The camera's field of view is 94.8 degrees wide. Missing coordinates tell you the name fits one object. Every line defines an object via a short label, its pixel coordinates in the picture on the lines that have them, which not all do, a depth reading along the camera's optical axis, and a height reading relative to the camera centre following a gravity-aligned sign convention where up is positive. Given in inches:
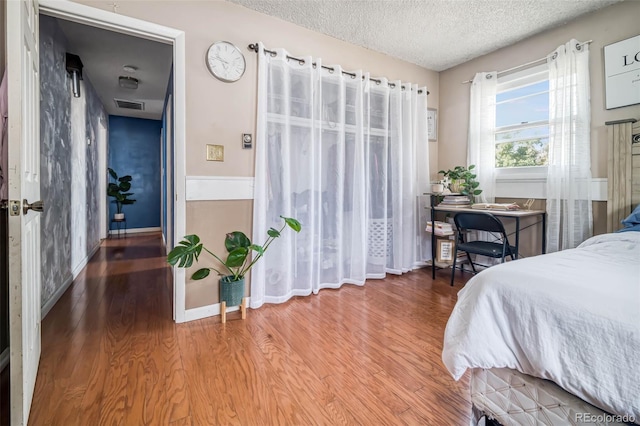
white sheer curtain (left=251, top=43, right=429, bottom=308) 95.8 +13.4
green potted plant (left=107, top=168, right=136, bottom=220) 220.4 +15.8
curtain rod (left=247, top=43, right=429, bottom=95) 92.0 +51.4
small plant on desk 123.6 +12.9
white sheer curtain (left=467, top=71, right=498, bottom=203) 123.3 +34.5
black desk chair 99.8 -8.1
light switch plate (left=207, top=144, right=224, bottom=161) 86.9 +17.3
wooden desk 98.1 -0.5
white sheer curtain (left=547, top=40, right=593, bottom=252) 97.0 +20.7
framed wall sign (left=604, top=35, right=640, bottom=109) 87.0 +42.5
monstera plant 76.2 -13.3
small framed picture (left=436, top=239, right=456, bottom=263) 126.1 -16.6
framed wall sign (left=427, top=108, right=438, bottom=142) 143.0 +43.1
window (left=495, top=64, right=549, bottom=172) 111.0 +36.5
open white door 42.6 -1.7
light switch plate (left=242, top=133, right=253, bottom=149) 91.7 +22.0
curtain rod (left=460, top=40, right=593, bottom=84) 107.6 +56.5
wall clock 85.9 +44.6
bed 30.0 -15.4
